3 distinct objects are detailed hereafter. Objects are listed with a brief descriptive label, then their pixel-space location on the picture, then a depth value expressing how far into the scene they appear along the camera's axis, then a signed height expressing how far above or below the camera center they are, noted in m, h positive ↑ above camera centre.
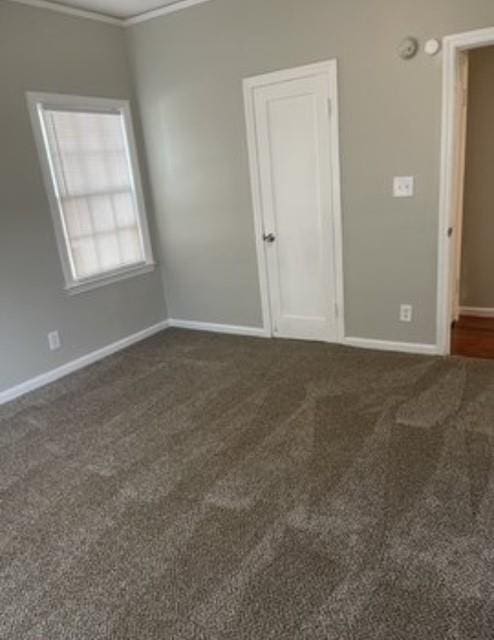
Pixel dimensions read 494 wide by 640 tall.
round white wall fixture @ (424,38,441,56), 3.04 +0.68
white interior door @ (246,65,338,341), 3.61 -0.19
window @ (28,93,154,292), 3.75 +0.04
